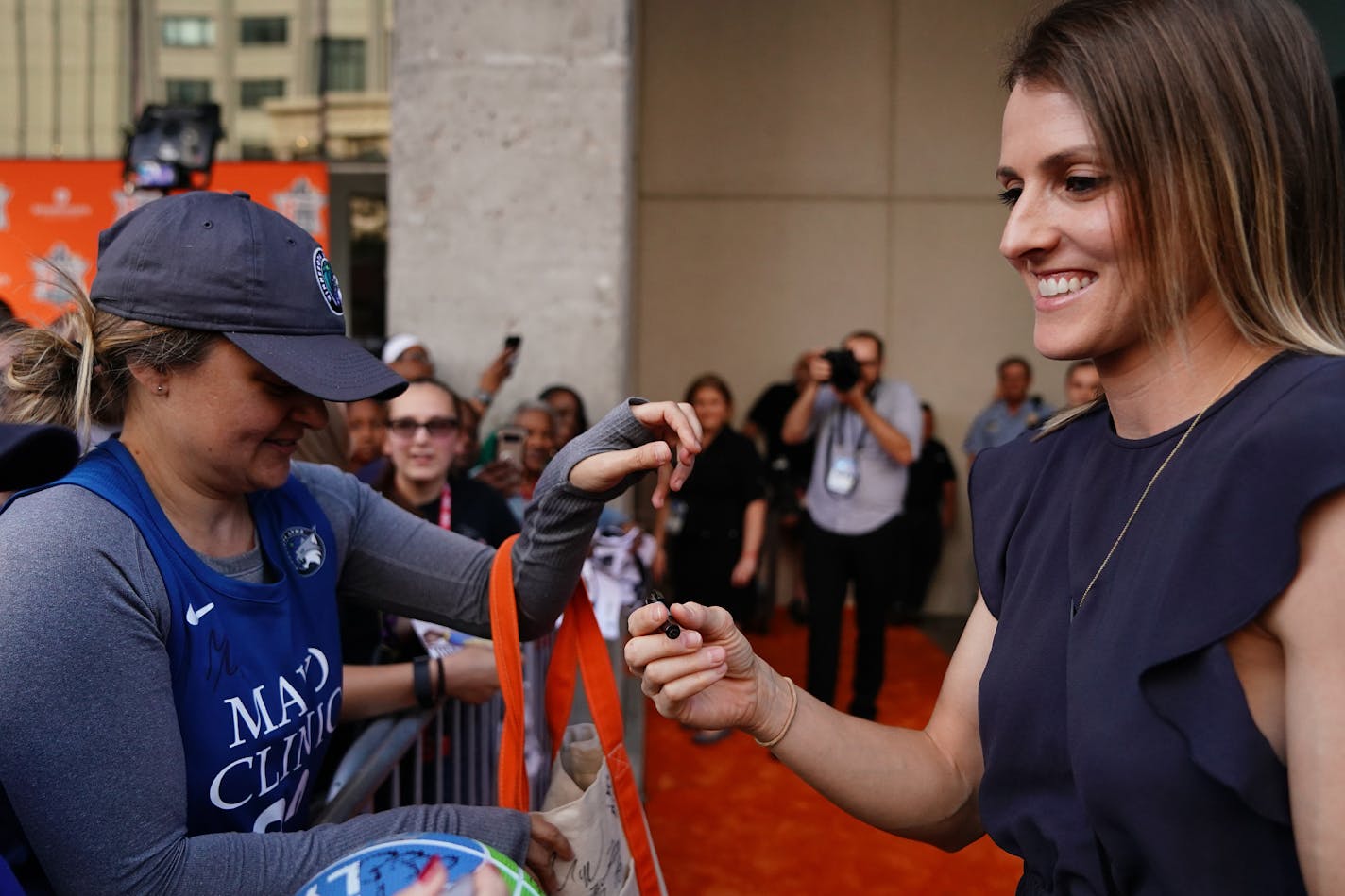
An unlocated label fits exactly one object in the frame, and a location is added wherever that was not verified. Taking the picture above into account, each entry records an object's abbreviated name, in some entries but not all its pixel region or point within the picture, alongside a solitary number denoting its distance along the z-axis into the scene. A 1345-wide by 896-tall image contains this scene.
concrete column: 4.70
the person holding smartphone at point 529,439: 4.40
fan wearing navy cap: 1.24
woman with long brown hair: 1.00
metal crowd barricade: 1.97
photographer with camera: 5.63
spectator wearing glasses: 3.32
